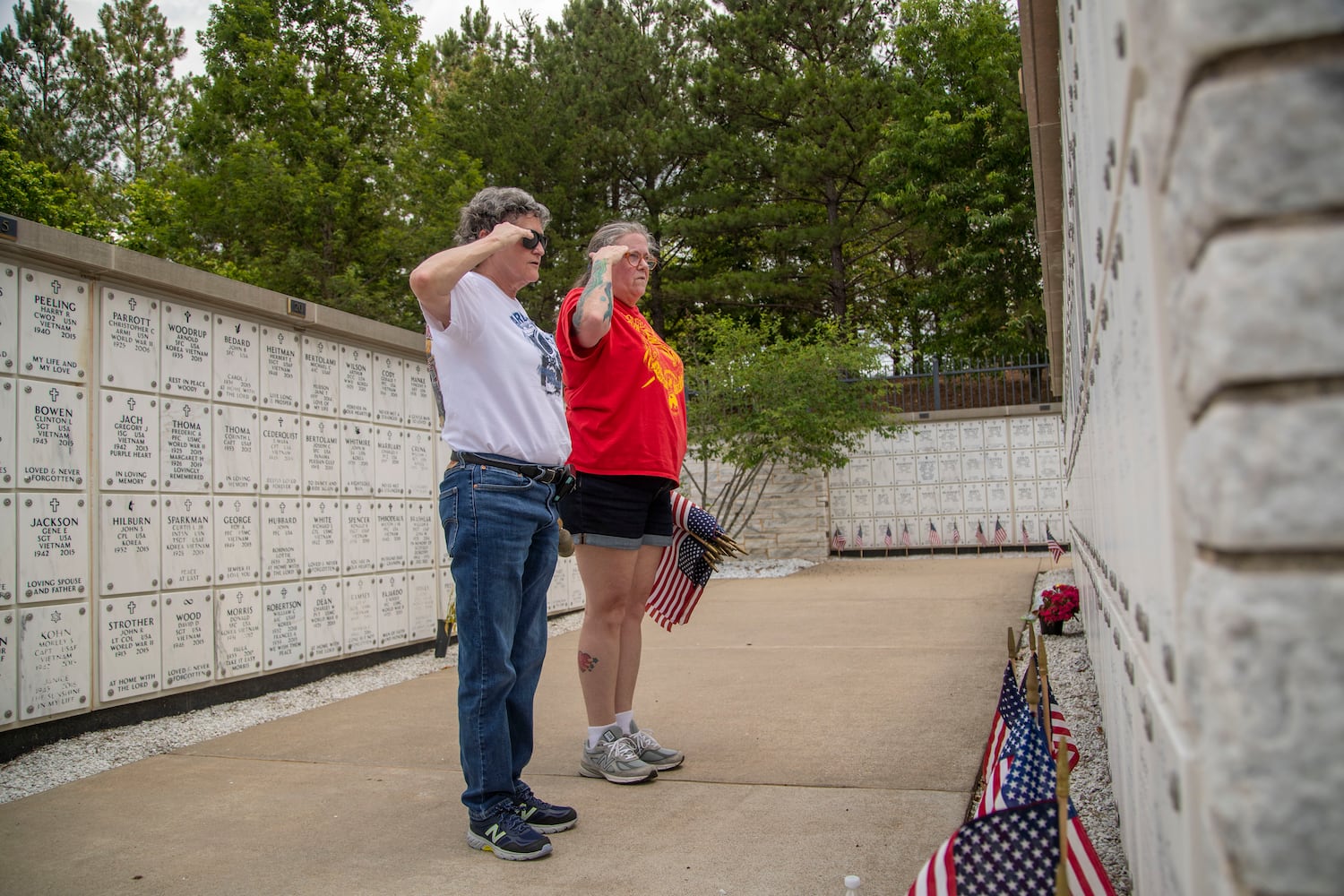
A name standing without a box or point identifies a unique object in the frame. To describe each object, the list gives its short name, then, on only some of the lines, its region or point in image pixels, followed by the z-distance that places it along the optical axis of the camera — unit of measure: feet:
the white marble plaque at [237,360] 14.42
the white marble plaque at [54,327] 11.52
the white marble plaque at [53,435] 11.46
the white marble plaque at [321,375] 16.10
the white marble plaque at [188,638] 13.28
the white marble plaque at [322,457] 15.99
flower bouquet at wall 18.10
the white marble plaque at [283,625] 14.98
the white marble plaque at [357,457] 16.81
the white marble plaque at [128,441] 12.51
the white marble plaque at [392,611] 17.51
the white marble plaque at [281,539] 15.03
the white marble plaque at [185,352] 13.58
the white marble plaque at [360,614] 16.70
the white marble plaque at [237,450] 14.33
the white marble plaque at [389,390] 17.76
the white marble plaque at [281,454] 15.12
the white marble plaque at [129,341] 12.64
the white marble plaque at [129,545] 12.42
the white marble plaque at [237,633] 14.10
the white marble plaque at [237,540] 14.24
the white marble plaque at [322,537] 15.89
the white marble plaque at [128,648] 12.35
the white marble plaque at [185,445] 13.46
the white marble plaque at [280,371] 15.23
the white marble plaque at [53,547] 11.37
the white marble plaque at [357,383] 16.90
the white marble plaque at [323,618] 15.81
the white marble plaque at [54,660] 11.34
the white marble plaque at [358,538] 16.74
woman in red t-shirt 9.84
